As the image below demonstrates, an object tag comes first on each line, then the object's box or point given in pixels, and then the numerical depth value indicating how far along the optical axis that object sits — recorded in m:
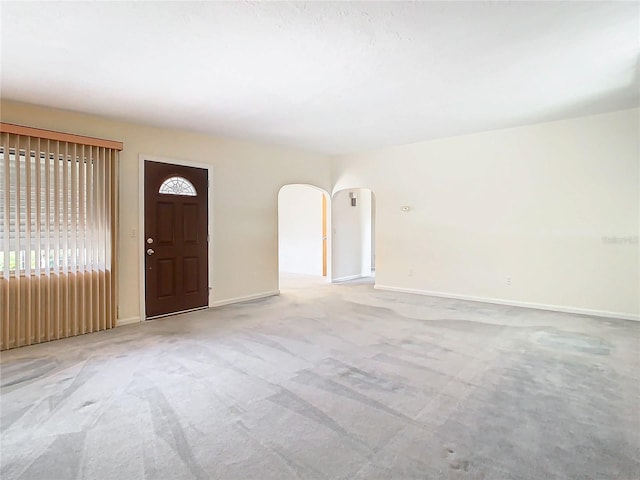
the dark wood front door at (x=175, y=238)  4.74
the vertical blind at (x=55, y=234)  3.61
